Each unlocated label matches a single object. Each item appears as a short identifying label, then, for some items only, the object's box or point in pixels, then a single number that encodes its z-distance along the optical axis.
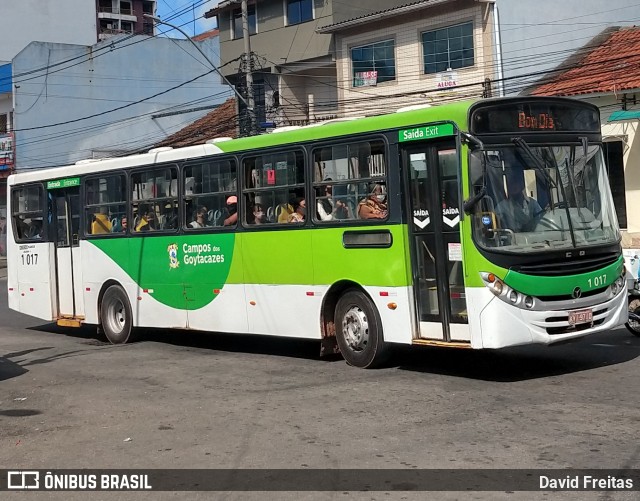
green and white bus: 9.25
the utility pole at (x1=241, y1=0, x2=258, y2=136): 25.00
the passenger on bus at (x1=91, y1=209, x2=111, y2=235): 14.93
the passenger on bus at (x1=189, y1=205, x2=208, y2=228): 12.90
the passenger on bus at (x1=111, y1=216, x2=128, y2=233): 14.51
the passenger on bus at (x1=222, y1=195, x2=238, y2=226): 12.31
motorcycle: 12.09
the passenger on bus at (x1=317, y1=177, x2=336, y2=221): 10.90
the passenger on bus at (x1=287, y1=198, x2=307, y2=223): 11.27
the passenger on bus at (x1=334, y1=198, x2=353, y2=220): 10.68
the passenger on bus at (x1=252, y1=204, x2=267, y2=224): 11.91
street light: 22.59
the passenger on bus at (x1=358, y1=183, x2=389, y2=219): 10.25
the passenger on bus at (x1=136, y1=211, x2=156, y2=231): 13.91
